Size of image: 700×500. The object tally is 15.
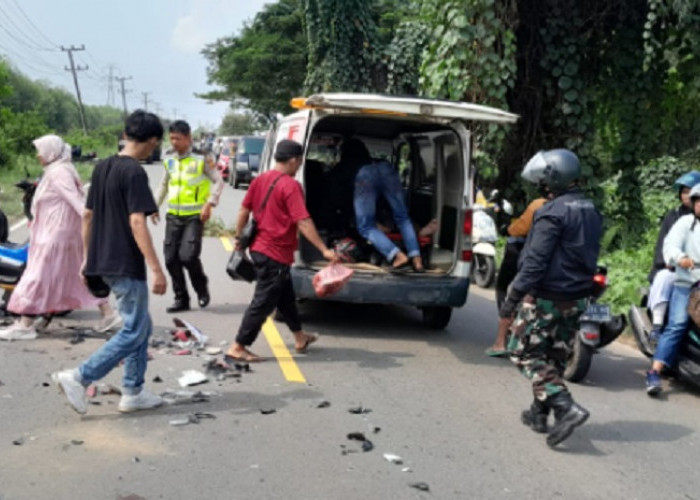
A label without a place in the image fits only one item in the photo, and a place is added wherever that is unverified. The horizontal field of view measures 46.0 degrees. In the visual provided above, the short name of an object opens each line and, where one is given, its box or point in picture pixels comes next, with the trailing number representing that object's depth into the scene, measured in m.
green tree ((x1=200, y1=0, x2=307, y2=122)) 38.88
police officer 8.73
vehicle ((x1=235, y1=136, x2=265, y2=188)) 29.81
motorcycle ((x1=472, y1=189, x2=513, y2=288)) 10.85
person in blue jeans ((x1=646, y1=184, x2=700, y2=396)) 6.42
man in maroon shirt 6.66
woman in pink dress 7.20
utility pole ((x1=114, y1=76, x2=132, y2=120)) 111.50
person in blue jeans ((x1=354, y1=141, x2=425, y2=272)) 8.01
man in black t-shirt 5.20
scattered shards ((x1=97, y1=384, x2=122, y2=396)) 5.82
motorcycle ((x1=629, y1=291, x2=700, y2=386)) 6.38
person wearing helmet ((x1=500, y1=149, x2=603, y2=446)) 5.09
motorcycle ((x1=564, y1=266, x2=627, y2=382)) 6.49
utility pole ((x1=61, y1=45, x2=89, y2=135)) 70.62
